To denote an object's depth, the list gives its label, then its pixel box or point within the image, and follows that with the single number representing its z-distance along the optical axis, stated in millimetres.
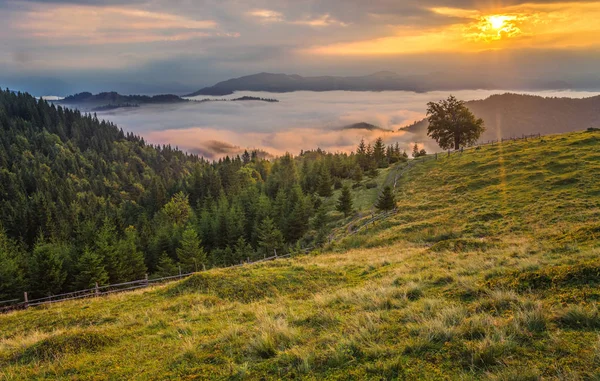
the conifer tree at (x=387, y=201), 43594
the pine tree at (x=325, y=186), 80488
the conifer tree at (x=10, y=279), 46094
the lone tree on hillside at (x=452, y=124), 84562
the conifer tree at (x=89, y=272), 46531
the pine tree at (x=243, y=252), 58116
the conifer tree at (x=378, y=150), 110062
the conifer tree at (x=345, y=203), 55594
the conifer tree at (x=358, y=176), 82188
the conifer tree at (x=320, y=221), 57256
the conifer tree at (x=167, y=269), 56375
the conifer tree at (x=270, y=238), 56341
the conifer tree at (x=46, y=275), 47000
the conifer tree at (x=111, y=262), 52312
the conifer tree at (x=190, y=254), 56438
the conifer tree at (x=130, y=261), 55406
